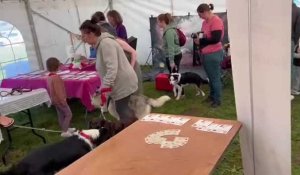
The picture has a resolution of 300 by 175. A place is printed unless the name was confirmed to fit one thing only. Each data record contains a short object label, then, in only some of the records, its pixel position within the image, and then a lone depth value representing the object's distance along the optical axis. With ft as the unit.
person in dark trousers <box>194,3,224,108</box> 12.23
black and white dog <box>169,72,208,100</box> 16.22
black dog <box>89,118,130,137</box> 8.20
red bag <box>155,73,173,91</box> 17.54
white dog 9.67
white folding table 11.16
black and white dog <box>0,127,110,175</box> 6.73
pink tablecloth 13.34
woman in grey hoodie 8.53
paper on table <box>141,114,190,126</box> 5.91
